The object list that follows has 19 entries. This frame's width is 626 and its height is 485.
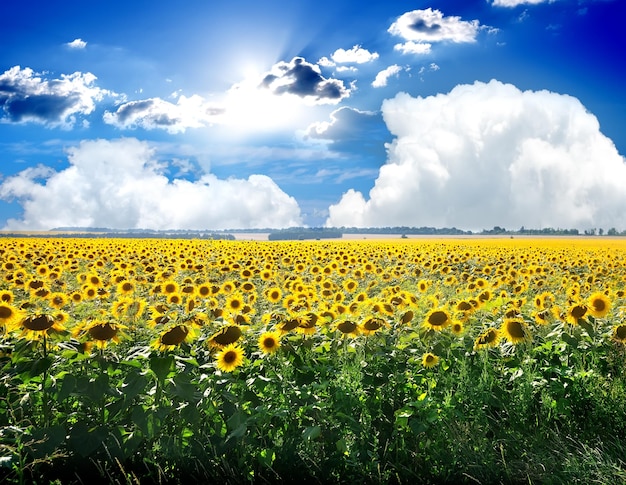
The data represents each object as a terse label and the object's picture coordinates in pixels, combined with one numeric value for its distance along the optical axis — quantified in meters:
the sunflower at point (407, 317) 5.94
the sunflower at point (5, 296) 7.57
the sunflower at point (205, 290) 8.20
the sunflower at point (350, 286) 11.18
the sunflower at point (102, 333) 4.55
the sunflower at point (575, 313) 6.23
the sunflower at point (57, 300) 6.98
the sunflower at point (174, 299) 7.75
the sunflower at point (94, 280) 9.74
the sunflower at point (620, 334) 5.98
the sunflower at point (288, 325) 5.28
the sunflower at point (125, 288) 9.27
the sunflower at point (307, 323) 5.36
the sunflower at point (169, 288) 8.28
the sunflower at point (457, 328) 6.28
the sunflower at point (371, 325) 5.59
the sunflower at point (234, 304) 6.71
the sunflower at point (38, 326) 4.58
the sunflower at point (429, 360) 5.43
